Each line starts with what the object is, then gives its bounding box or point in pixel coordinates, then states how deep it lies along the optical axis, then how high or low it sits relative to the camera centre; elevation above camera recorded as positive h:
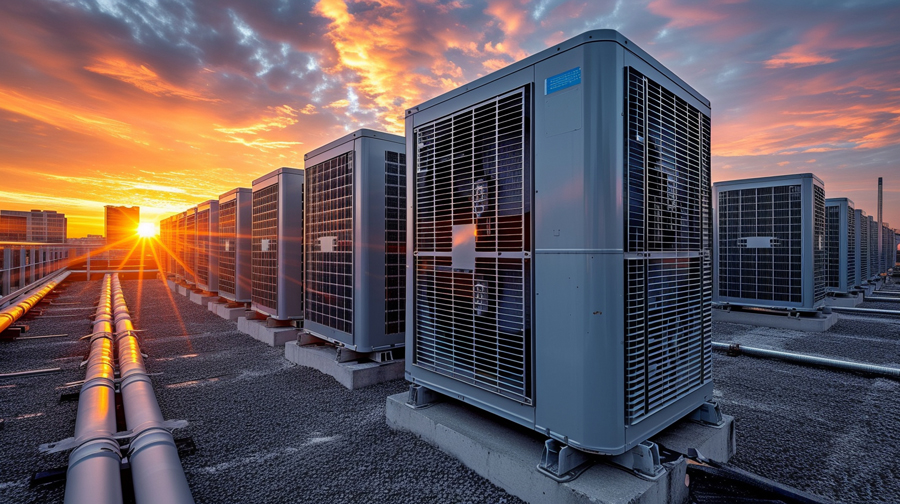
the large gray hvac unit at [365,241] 5.52 +0.19
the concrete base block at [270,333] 8.09 -1.64
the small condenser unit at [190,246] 15.58 +0.33
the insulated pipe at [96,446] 2.58 -1.49
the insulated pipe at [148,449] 2.55 -1.48
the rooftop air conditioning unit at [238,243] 10.32 +0.28
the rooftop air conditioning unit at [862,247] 16.40 +0.27
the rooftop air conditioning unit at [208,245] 12.63 +0.29
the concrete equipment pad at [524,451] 2.56 -1.51
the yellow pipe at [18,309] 8.51 -1.34
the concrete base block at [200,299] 13.92 -1.56
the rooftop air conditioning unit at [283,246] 7.98 +0.16
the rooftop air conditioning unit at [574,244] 2.55 +0.07
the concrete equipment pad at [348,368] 5.56 -1.66
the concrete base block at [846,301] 13.38 -1.60
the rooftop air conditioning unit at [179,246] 18.10 +0.39
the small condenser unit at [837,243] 14.12 +0.36
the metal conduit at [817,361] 5.80 -1.68
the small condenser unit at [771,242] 9.38 +0.27
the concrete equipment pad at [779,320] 9.31 -1.64
